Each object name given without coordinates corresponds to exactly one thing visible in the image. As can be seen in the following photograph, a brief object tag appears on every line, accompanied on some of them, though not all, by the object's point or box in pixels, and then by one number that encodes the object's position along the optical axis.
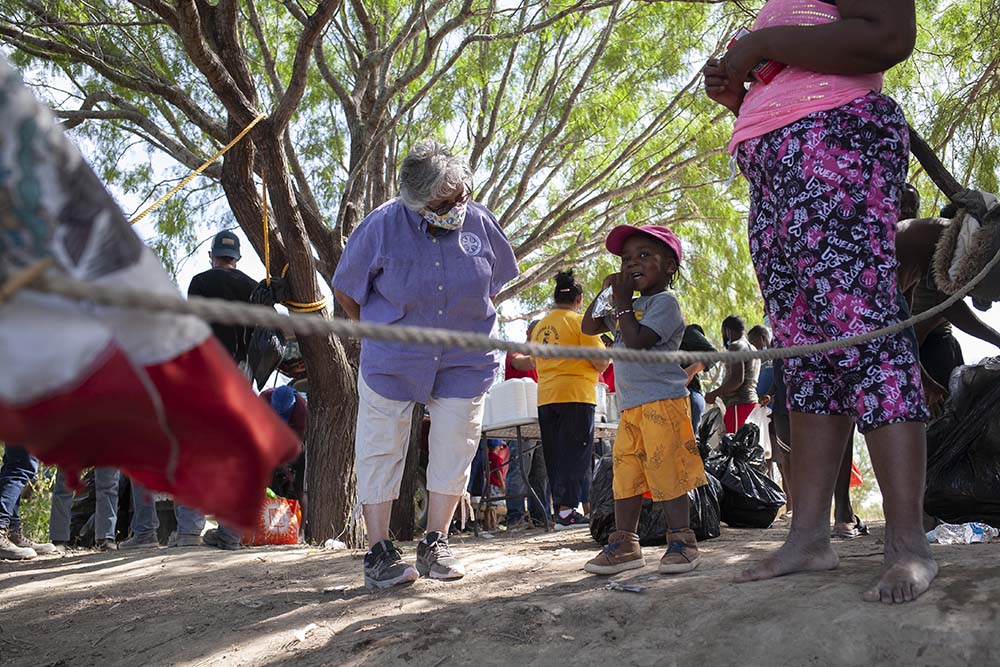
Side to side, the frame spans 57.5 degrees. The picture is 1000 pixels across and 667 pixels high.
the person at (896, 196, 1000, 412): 3.74
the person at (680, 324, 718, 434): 5.70
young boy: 3.67
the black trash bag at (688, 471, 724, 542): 4.61
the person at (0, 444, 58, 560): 6.12
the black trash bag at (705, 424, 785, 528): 5.22
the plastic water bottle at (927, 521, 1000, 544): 3.66
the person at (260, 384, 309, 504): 6.92
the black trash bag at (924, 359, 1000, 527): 3.70
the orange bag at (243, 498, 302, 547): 6.05
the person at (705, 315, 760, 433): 7.68
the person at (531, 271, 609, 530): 6.63
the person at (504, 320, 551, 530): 8.01
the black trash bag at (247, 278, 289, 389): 5.82
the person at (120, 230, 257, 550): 5.79
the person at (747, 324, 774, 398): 7.75
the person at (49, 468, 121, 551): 6.50
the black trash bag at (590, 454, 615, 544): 4.74
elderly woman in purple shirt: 3.75
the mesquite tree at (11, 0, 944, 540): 6.04
